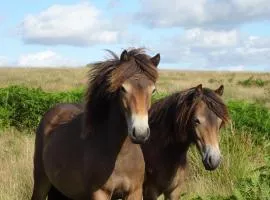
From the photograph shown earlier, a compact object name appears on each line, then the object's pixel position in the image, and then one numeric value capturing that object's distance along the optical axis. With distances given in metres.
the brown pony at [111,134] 4.63
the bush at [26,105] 12.80
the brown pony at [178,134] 5.51
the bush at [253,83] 35.00
